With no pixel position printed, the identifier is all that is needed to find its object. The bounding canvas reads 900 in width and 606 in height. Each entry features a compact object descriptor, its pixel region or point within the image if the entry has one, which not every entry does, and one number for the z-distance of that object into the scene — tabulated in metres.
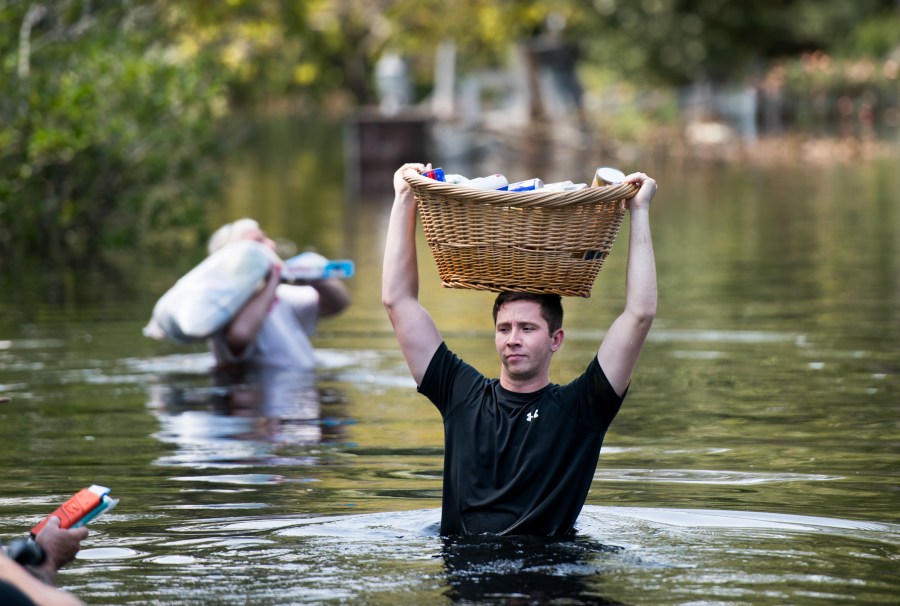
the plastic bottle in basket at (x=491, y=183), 13.73
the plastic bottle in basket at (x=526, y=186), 13.59
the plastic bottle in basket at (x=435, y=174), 13.88
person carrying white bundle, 23.90
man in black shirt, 13.39
